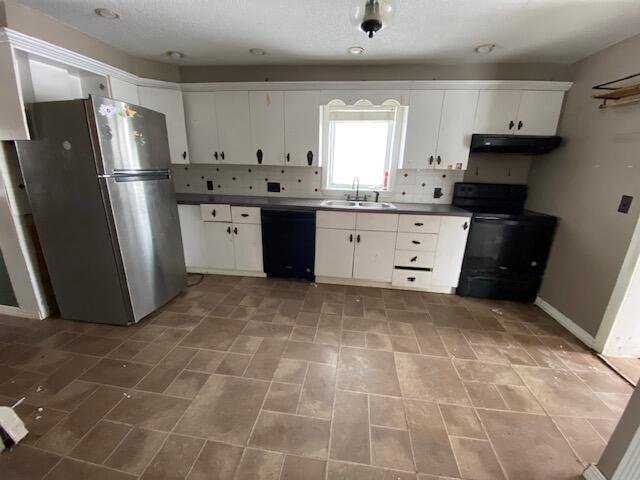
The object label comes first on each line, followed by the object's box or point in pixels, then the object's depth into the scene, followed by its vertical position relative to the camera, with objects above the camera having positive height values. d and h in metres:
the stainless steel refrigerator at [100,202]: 1.79 -0.30
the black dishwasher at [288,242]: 2.85 -0.83
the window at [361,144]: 3.04 +0.31
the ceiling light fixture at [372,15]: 1.19 +0.71
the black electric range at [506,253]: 2.58 -0.79
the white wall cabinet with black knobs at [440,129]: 2.69 +0.46
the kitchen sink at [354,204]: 2.86 -0.39
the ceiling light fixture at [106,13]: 1.85 +1.06
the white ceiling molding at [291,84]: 2.08 +0.86
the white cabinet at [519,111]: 2.59 +0.64
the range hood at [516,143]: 2.56 +0.31
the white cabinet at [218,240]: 2.96 -0.85
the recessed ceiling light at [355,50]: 2.42 +1.11
